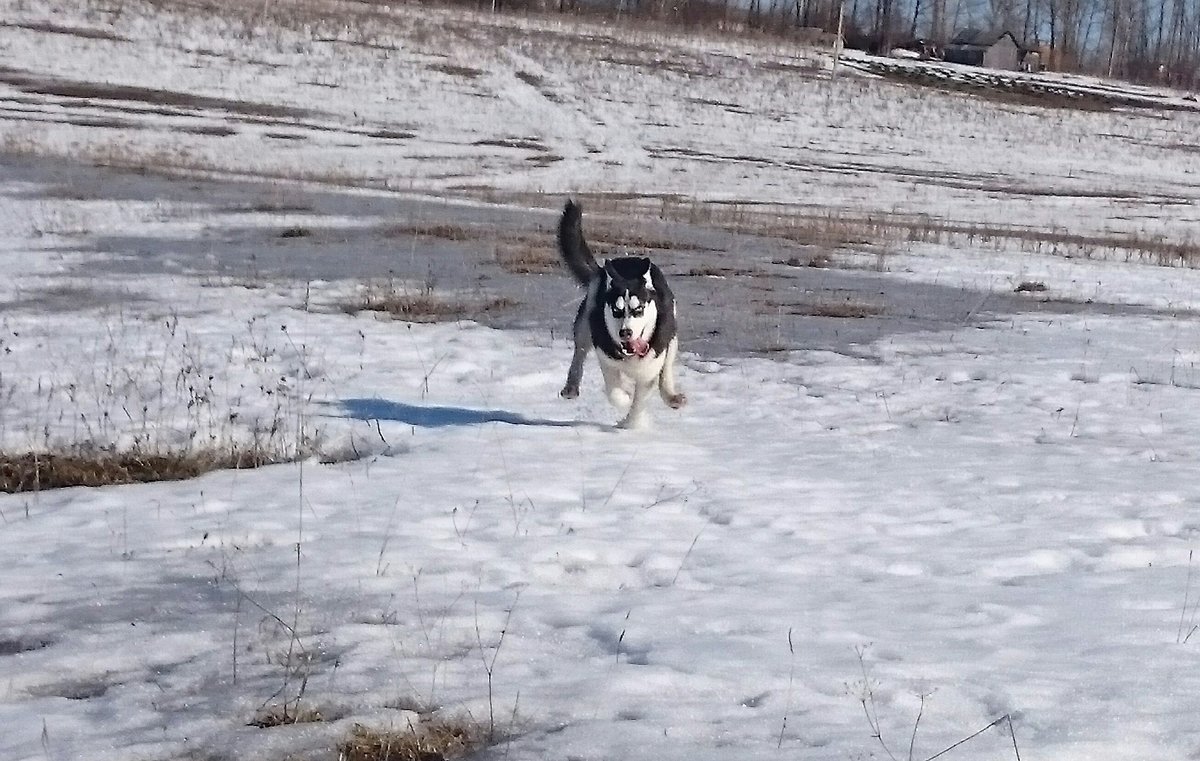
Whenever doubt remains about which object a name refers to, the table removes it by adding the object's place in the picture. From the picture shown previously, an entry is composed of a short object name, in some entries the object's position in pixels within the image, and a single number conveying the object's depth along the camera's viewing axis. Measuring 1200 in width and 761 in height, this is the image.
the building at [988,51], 98.50
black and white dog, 8.18
